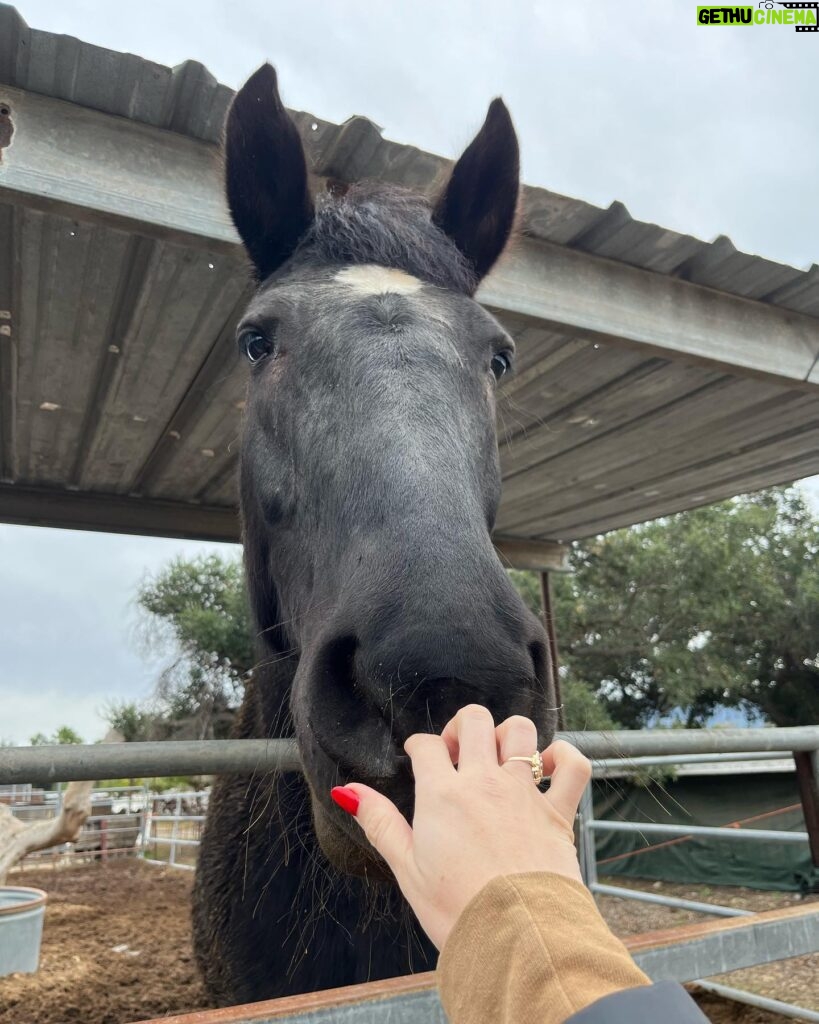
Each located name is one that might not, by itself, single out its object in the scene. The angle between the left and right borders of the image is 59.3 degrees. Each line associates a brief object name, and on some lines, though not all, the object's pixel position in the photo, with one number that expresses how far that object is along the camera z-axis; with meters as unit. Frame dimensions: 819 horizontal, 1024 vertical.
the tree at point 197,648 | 15.86
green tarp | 9.66
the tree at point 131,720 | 19.45
